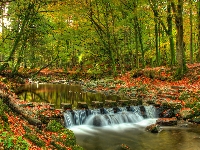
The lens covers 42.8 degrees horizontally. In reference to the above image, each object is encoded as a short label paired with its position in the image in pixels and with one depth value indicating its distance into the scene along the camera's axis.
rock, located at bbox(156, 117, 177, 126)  14.62
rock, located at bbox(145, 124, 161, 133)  13.52
